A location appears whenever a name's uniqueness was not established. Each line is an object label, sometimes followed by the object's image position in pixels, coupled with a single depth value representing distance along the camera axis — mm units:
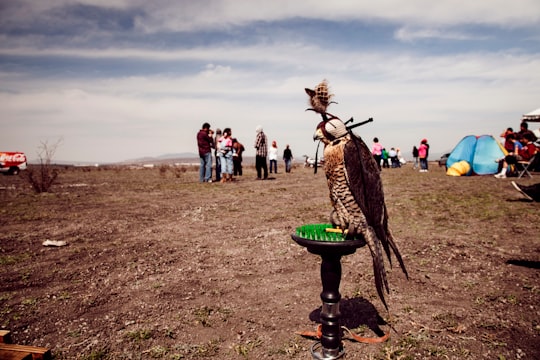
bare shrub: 12680
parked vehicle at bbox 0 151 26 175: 23422
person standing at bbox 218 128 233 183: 13344
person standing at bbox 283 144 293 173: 23953
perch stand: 2572
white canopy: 17083
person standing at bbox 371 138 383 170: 20744
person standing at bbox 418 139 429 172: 20964
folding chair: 13024
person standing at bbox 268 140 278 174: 21173
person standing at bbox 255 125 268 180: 14602
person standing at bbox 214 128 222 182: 14586
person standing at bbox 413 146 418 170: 26797
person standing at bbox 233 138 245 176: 16145
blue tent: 16359
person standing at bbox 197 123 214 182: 13492
